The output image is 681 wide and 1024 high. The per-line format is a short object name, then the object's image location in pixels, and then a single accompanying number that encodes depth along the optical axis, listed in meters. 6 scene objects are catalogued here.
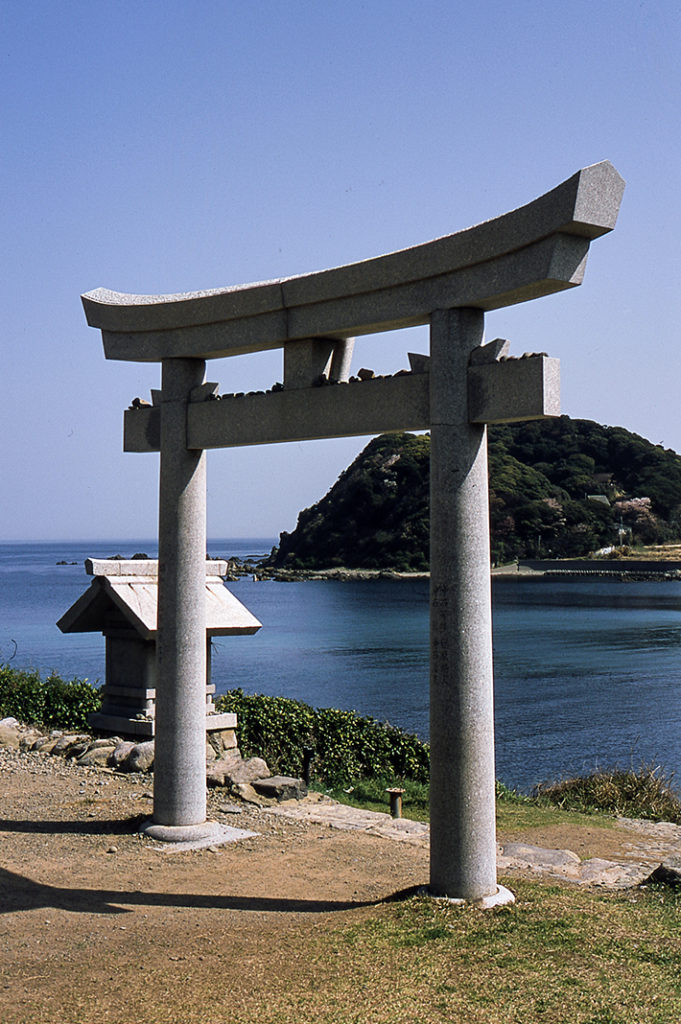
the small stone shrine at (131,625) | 10.70
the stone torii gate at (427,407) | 5.92
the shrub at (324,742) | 11.94
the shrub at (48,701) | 12.99
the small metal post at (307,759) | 11.29
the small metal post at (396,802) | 9.30
